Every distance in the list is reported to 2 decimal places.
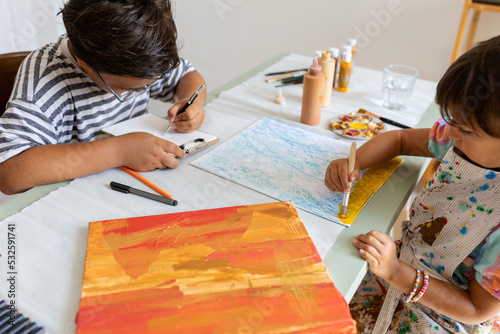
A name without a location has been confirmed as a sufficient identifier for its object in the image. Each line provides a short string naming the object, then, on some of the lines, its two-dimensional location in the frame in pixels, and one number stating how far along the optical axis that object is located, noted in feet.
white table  1.77
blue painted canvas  2.50
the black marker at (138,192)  2.36
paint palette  3.25
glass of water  3.77
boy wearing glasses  2.51
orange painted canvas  1.59
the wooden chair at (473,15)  5.45
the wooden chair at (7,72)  3.55
